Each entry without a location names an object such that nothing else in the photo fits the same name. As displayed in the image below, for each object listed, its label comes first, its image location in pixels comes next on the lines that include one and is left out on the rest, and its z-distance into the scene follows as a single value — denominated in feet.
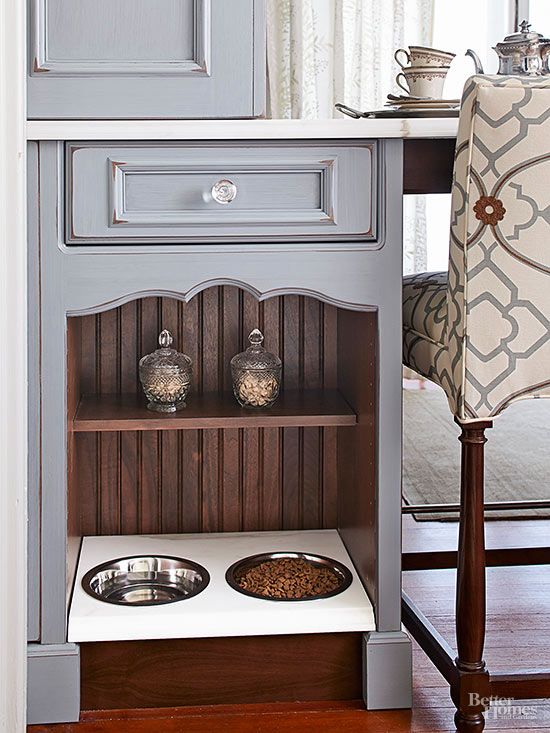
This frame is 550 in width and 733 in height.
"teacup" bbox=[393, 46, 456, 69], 5.41
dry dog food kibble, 5.29
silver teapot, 5.39
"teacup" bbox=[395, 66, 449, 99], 5.41
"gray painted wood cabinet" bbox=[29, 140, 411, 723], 4.68
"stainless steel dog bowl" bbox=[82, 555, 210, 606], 5.42
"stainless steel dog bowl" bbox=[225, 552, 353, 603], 5.13
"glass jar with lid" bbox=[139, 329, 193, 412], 5.46
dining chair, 4.09
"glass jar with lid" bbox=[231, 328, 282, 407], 5.47
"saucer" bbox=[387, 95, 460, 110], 5.28
